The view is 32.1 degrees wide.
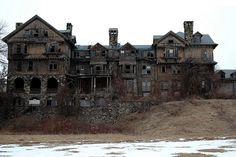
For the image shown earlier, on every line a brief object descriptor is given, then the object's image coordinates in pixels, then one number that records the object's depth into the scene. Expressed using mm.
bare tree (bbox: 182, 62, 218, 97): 70250
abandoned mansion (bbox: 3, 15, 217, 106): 72500
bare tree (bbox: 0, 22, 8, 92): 60719
